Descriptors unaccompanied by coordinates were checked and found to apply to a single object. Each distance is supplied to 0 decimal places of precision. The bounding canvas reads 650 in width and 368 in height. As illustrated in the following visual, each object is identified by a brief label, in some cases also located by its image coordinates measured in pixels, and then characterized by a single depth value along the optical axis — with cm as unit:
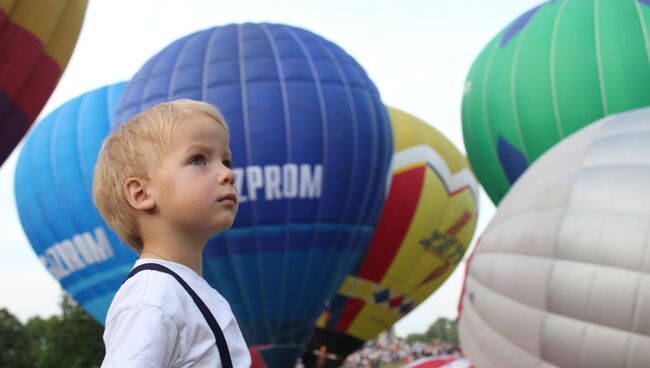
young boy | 137
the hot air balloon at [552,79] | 1063
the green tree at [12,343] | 3956
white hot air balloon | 554
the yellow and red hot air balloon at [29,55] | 764
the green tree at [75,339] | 3672
